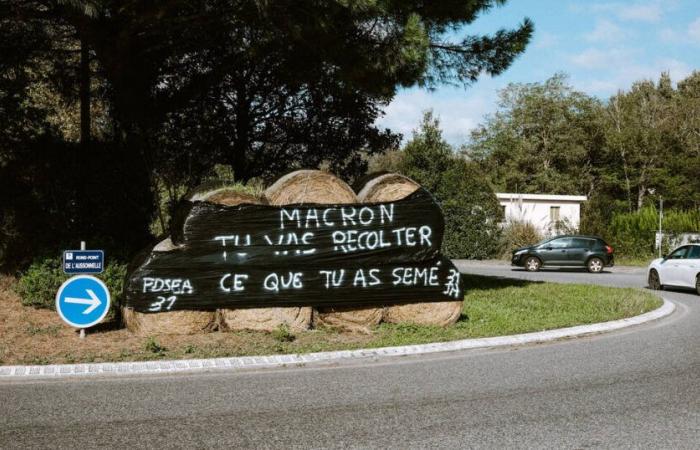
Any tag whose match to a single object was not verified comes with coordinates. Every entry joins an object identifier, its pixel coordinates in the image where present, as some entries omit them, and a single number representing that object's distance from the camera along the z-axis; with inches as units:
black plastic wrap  383.2
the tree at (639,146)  1963.6
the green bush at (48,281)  432.5
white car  714.8
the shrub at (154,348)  340.6
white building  1477.6
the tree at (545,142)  2135.8
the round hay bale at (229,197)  402.3
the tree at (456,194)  1277.1
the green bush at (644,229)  1285.7
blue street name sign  357.4
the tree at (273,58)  446.6
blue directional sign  354.3
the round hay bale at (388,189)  432.1
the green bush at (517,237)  1321.4
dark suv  1095.0
